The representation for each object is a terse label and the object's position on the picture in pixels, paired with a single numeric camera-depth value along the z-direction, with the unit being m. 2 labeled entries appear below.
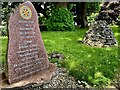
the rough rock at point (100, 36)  3.54
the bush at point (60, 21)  5.35
